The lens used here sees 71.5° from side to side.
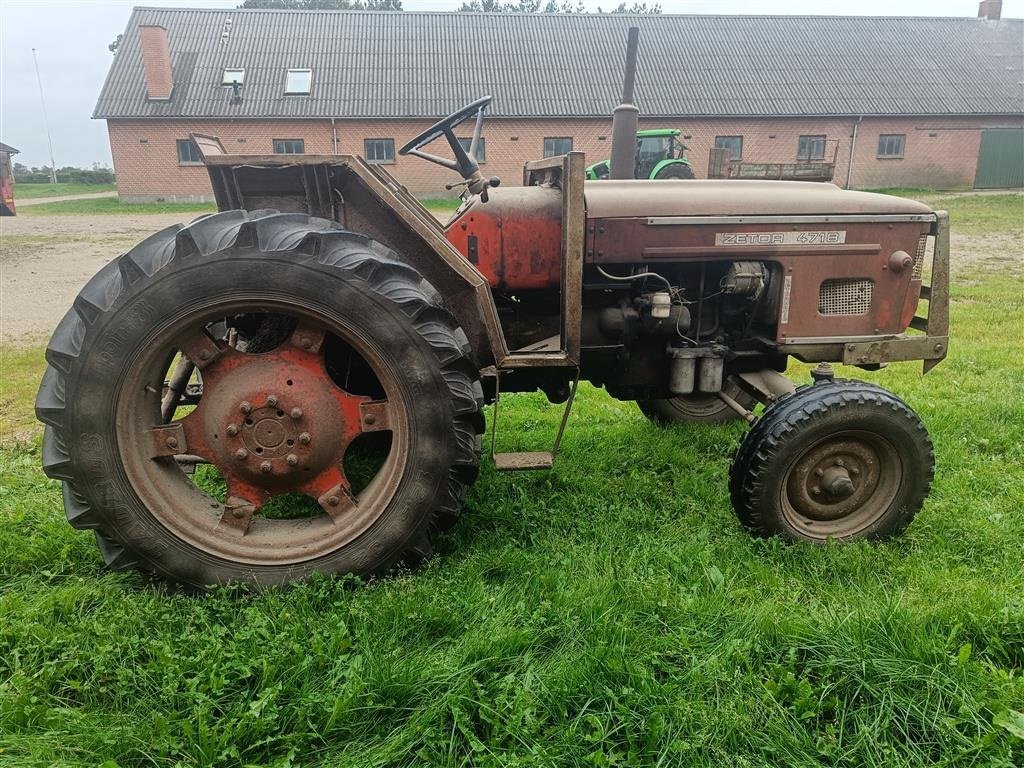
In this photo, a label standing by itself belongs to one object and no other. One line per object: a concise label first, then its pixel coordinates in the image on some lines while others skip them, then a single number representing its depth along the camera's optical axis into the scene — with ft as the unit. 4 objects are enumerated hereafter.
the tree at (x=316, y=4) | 159.74
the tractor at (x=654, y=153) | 52.19
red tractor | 7.98
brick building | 78.64
